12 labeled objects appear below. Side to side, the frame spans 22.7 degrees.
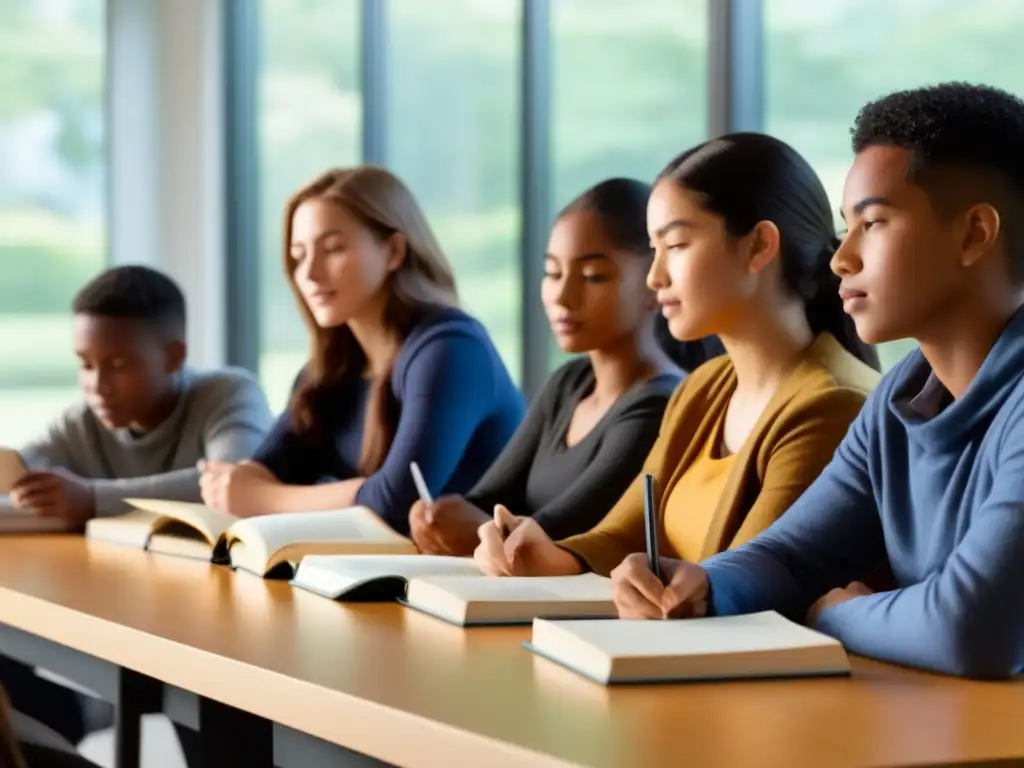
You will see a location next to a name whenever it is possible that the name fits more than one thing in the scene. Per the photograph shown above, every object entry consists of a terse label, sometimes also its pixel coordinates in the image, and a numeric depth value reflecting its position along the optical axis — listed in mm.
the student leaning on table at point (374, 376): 4386
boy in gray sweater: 5062
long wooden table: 1921
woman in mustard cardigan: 3149
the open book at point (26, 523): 4630
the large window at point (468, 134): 6868
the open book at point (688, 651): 2244
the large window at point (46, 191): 8481
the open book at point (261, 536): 3557
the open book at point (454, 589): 2793
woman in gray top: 3692
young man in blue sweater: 2474
